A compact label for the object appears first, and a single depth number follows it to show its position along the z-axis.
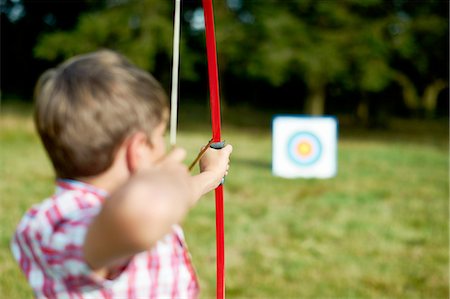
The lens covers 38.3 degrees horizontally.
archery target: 5.86
